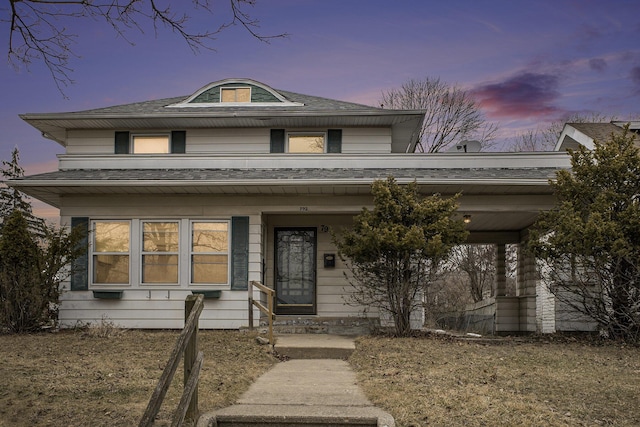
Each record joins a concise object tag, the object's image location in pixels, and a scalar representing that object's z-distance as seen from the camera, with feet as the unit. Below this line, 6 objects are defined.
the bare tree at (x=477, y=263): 91.61
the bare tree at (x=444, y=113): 89.10
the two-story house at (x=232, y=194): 40.01
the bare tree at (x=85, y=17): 19.81
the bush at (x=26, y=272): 36.60
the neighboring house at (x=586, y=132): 50.42
